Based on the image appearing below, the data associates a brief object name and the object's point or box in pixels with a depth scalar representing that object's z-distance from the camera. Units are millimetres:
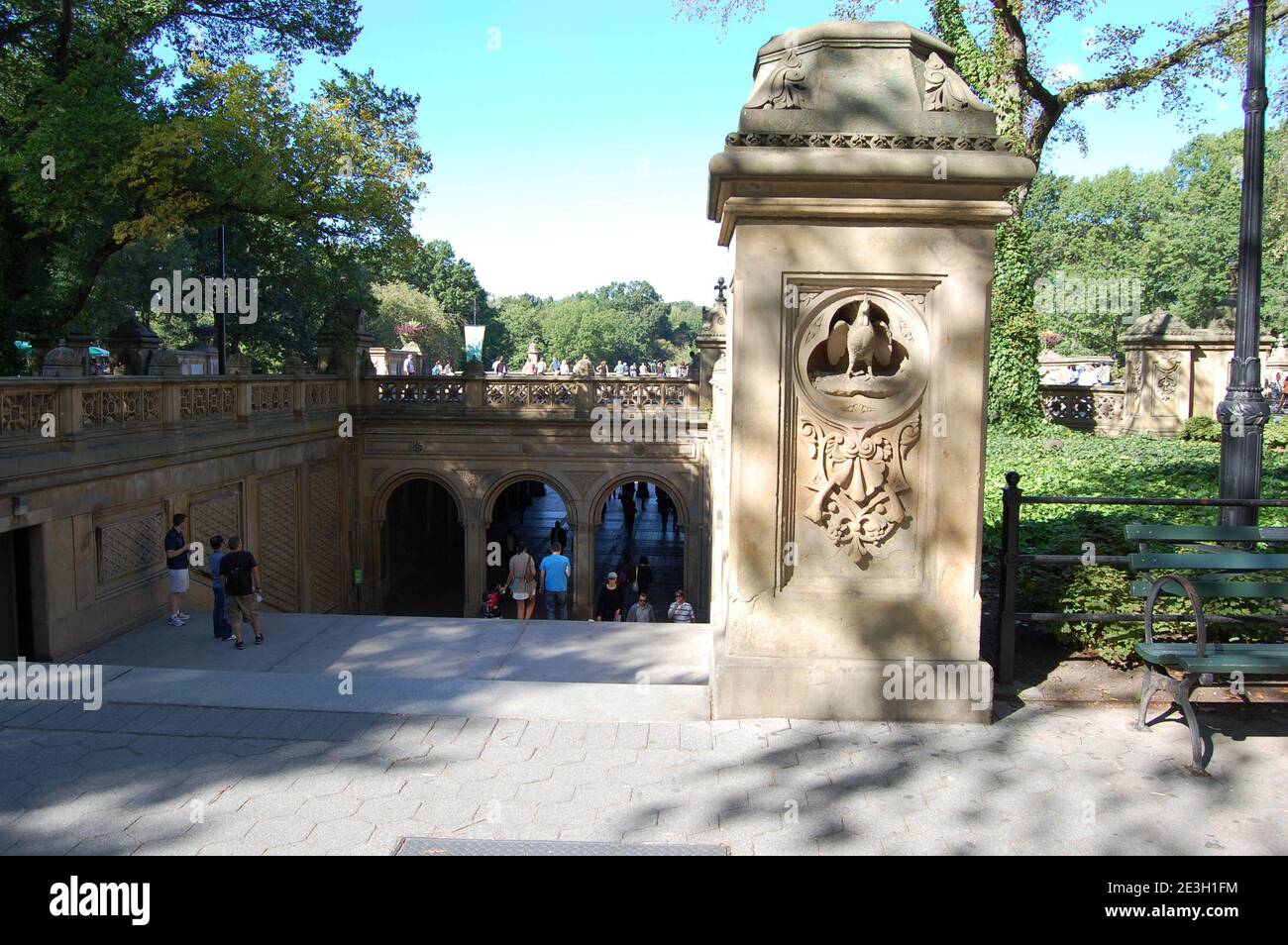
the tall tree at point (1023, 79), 20938
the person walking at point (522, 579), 16438
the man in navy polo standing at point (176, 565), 10961
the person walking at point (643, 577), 18828
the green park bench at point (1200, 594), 4645
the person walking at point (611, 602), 16688
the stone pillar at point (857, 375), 4957
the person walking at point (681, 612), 14766
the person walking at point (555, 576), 16453
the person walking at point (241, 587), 9305
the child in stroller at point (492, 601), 18262
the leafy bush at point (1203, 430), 18500
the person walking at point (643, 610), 15078
